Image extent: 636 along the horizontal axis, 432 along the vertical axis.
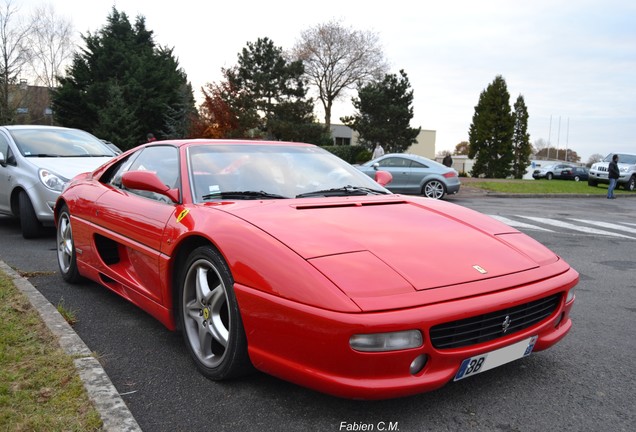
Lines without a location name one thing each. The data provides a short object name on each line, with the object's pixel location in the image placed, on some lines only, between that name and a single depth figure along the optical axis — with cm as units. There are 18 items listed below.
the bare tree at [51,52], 4619
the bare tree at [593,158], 8294
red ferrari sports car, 198
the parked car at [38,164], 636
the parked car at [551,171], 4512
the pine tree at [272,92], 3656
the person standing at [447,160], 2508
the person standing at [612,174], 1873
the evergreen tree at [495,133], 4238
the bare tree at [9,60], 3362
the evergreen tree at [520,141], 4441
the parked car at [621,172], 2189
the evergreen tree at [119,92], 2981
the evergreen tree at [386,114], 3984
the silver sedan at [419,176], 1477
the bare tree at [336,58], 4503
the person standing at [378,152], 2191
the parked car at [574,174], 4456
